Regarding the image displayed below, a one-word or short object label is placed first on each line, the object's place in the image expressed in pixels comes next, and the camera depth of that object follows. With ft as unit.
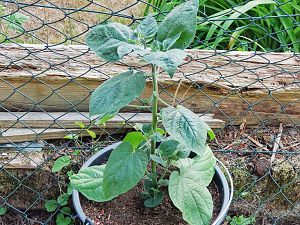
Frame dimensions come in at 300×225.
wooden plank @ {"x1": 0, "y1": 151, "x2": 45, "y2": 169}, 7.38
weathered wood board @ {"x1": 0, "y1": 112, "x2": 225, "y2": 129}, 7.32
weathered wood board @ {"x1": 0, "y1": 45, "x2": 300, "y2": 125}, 7.08
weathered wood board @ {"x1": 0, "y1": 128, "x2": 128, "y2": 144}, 7.35
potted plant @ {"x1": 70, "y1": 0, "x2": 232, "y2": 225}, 4.61
